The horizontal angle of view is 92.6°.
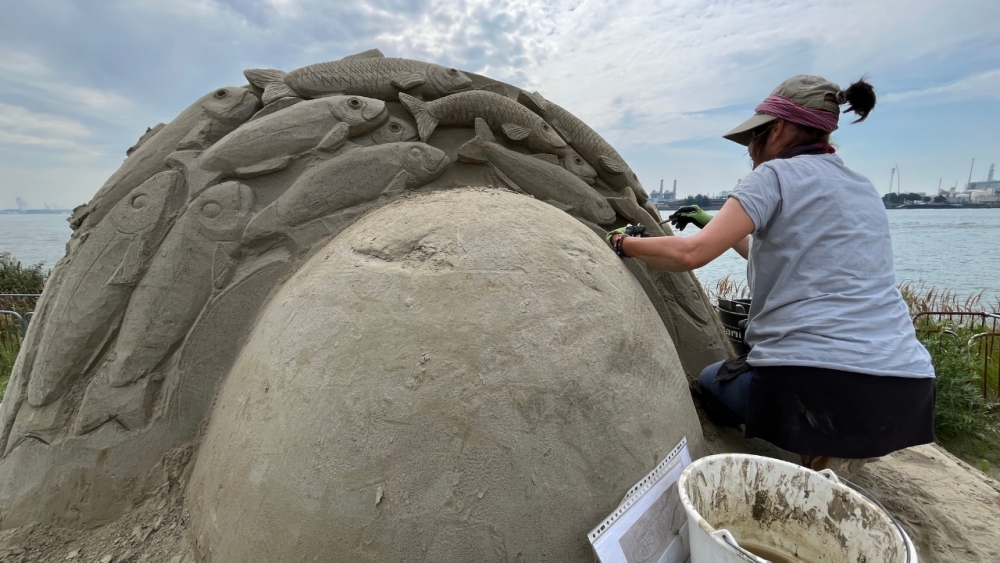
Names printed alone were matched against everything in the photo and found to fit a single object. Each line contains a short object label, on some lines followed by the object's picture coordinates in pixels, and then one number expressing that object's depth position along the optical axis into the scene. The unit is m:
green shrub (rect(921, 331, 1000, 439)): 3.83
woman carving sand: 1.61
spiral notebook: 1.36
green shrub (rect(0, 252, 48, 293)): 7.41
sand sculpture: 1.37
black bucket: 2.88
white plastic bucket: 1.26
